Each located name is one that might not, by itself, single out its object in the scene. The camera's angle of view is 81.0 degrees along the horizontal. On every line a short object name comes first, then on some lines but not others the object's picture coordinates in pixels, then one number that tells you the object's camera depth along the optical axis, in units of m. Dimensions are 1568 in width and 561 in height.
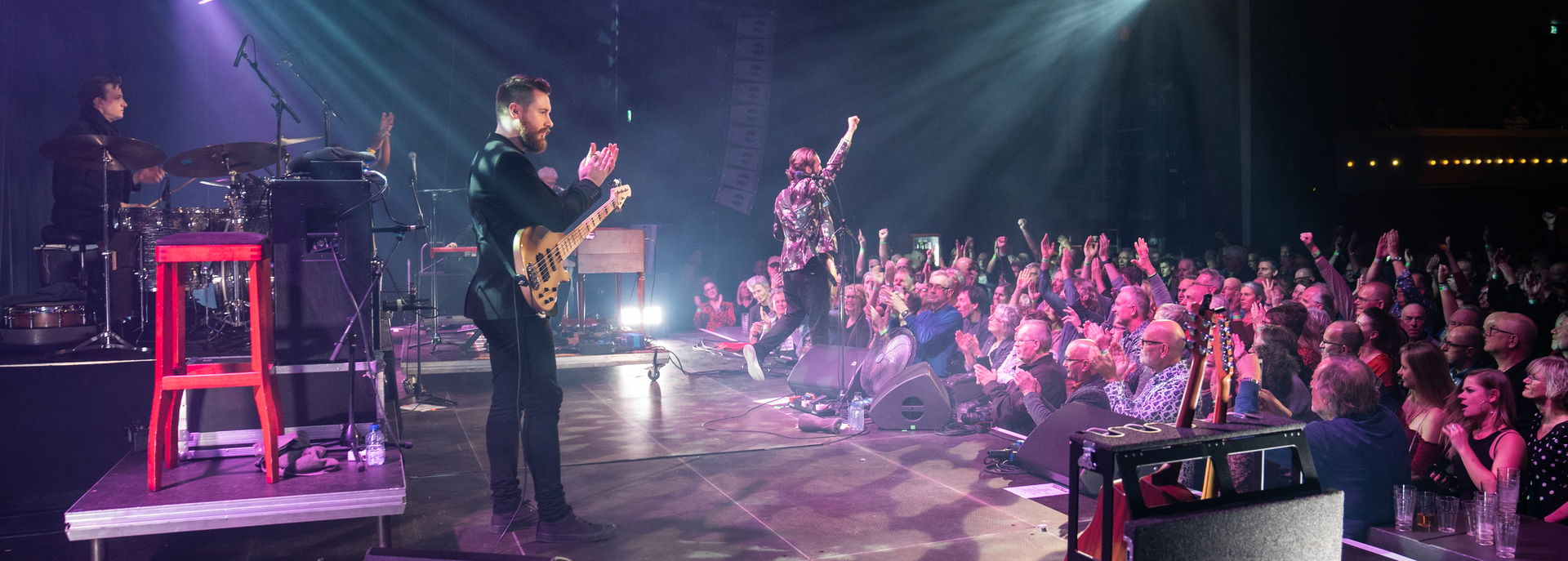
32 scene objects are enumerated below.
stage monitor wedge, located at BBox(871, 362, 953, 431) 5.56
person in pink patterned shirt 6.78
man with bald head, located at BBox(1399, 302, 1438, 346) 4.81
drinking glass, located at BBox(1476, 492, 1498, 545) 3.07
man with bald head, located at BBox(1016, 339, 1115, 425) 4.72
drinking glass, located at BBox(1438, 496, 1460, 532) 3.25
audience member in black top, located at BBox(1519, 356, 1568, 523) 3.31
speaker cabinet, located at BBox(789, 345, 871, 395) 6.50
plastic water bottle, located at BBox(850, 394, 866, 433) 5.59
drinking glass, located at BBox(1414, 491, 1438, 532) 3.28
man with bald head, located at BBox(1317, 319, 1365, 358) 4.19
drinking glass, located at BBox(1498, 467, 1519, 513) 3.02
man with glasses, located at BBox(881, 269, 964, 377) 6.44
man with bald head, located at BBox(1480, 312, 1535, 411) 3.98
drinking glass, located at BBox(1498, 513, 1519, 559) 3.00
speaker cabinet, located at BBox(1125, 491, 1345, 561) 2.03
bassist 3.37
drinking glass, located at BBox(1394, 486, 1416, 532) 3.30
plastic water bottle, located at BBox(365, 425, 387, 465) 3.50
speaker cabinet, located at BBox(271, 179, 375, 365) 3.91
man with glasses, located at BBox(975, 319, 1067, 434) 5.00
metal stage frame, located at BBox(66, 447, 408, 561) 2.91
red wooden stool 3.12
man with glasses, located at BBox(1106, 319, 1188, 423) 4.19
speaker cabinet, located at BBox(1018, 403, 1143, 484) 4.11
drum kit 5.16
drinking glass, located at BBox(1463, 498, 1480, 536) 3.15
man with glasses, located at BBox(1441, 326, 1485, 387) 4.41
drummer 5.95
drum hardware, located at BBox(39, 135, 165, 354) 5.37
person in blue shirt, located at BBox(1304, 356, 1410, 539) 3.37
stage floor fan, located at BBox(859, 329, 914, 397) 6.15
